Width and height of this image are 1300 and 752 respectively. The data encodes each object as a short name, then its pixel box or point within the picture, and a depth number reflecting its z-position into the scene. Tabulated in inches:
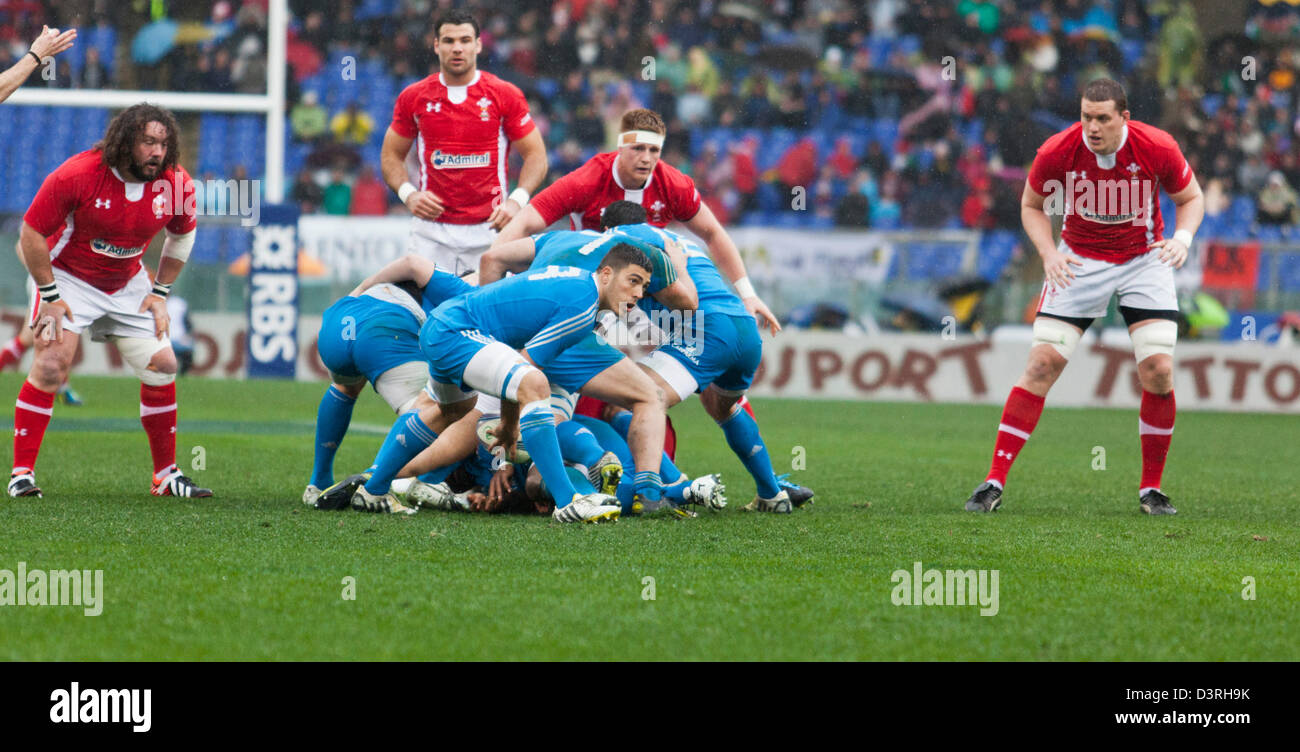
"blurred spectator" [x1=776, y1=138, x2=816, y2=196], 783.7
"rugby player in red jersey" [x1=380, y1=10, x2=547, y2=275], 323.0
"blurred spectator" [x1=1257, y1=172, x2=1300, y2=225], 753.0
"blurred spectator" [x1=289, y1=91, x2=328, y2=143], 788.0
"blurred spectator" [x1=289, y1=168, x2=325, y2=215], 749.9
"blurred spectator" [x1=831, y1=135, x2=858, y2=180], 791.1
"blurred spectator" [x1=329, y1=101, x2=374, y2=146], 783.1
